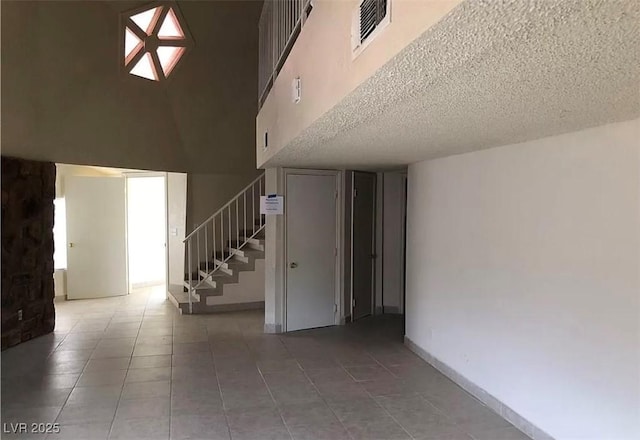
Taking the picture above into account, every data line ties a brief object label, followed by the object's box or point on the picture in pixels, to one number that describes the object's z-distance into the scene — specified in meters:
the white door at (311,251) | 5.73
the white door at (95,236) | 7.77
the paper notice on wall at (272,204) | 5.55
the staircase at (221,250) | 7.06
